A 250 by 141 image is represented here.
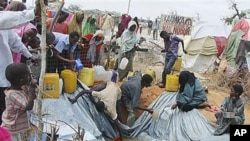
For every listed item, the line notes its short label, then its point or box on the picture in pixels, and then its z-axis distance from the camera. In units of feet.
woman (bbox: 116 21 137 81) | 28.27
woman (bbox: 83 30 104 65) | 23.31
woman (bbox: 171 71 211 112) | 21.98
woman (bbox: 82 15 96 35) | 34.48
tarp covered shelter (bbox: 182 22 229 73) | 44.30
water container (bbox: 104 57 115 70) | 27.60
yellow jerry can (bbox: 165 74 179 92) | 24.44
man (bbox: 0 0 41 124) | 10.11
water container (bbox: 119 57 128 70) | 27.20
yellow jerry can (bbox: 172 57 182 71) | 32.04
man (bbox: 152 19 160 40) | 72.10
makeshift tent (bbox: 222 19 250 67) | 35.24
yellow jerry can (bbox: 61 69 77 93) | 19.63
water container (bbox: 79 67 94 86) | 21.27
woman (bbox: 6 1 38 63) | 15.29
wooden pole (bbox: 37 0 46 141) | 9.29
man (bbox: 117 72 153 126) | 20.90
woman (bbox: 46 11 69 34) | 23.63
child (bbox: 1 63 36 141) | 10.61
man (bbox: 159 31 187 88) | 27.16
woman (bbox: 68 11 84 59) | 24.02
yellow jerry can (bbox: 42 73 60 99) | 18.21
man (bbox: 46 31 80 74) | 19.43
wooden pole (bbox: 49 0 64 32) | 9.78
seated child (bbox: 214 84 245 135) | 19.17
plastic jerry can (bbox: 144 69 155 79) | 27.58
